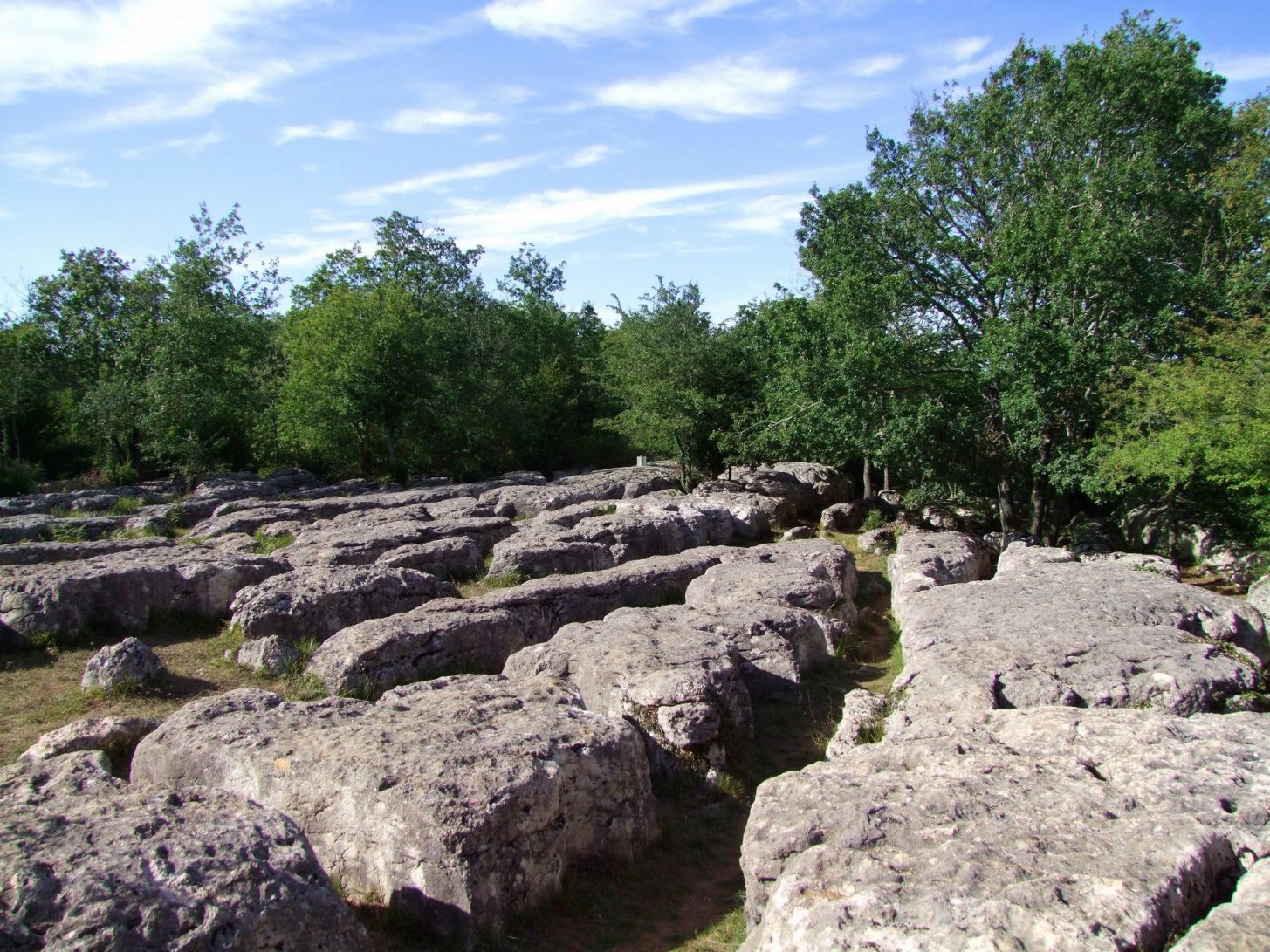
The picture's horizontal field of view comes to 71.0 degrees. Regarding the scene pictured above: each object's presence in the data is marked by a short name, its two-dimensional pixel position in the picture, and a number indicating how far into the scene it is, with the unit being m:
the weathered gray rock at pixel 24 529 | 17.69
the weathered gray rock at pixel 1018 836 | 3.93
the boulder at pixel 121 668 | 9.95
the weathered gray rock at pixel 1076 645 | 7.44
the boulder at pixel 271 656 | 10.62
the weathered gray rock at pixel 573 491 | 21.86
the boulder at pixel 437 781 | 5.40
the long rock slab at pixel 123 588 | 11.70
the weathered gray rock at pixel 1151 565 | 12.65
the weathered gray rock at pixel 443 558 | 14.56
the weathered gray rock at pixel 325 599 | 11.44
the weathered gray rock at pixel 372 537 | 14.77
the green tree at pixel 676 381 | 23.84
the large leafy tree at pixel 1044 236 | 15.60
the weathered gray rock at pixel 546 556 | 14.83
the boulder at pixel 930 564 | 12.94
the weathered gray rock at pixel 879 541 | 17.94
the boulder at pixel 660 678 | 7.83
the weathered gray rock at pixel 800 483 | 22.91
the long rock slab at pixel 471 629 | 9.59
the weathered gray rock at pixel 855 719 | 8.05
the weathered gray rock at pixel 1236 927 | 3.57
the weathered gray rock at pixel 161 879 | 3.90
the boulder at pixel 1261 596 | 11.48
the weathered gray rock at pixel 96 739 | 7.86
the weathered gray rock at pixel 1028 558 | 12.63
